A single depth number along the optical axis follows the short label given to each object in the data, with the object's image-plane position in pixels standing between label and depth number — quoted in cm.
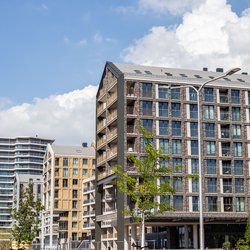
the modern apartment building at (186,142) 8469
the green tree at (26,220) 8394
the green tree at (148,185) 4478
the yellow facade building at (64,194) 13925
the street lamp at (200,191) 3025
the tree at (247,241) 4214
